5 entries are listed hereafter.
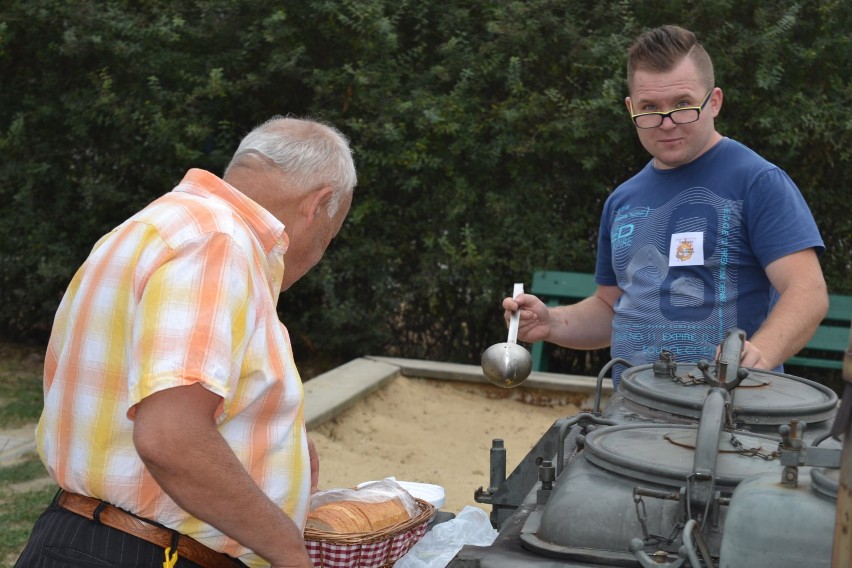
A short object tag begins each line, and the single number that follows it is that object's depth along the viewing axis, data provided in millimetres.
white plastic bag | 2502
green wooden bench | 6465
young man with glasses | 2898
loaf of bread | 2436
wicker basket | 2367
